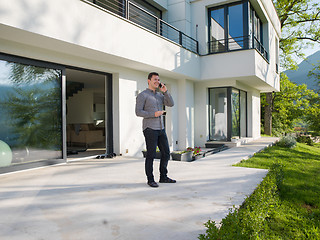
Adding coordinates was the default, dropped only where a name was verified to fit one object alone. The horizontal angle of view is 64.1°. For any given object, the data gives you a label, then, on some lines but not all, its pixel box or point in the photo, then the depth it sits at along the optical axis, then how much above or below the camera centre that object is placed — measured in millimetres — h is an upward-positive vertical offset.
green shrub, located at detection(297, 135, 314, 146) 16962 -1234
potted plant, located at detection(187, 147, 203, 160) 7230 -887
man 3666 +49
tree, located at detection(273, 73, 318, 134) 20766 +1463
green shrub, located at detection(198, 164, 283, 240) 1974 -862
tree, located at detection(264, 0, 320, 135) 18031 +7030
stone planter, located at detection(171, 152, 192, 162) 6730 -880
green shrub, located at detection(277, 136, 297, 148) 10484 -836
